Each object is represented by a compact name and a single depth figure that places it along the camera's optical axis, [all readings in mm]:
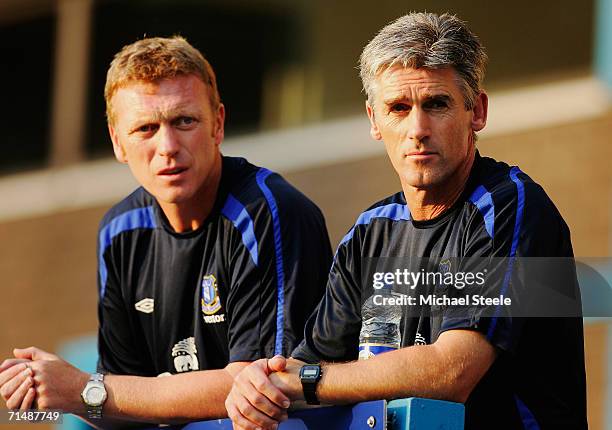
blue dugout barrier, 6801
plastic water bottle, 7836
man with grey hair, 7336
